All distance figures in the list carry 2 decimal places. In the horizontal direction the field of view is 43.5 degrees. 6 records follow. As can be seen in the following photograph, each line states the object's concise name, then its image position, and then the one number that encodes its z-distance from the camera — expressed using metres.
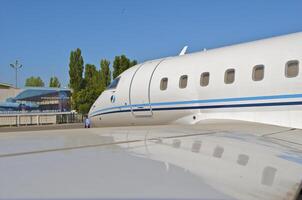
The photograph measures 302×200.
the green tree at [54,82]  113.05
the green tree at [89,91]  50.28
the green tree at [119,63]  52.22
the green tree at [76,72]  59.29
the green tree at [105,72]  60.88
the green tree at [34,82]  136.88
